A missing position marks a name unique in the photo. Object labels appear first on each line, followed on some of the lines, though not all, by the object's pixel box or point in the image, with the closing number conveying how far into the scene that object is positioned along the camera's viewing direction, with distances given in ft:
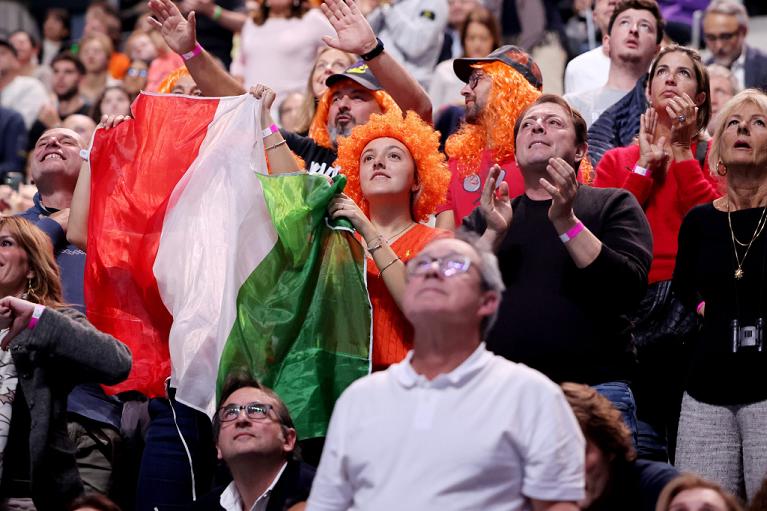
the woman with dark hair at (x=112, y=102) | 63.67
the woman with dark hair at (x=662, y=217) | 39.73
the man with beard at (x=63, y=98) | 71.61
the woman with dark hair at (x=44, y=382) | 34.17
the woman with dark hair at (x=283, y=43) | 64.18
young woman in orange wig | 36.70
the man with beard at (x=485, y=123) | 42.22
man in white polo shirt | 24.13
